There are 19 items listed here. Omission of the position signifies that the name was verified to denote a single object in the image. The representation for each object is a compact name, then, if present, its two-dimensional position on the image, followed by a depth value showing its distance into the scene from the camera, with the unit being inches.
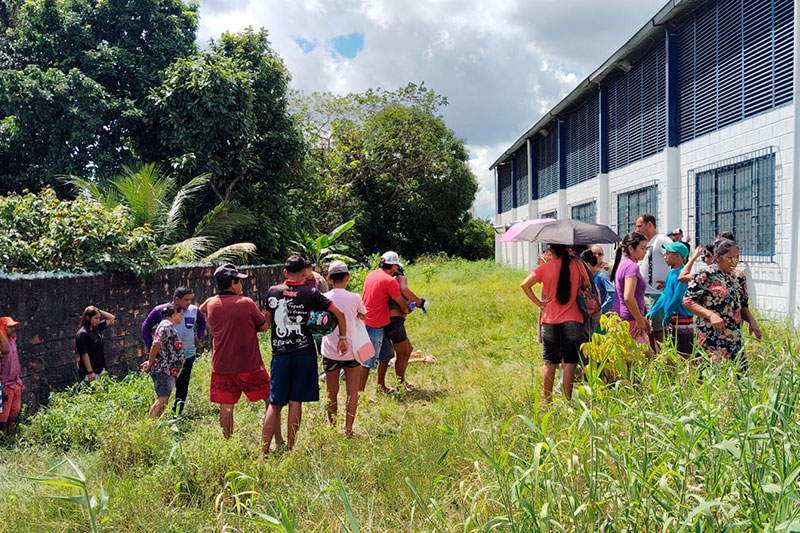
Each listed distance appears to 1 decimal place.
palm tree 450.3
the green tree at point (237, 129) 550.9
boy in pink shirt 220.2
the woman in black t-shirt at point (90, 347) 266.5
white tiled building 355.6
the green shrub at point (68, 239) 315.3
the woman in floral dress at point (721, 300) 196.7
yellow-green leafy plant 153.5
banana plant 735.7
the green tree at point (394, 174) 1139.3
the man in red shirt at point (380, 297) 272.4
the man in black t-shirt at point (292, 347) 202.8
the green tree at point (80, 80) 583.5
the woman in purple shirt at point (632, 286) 231.0
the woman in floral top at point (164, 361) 232.7
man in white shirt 281.6
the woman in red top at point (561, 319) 223.8
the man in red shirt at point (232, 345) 206.4
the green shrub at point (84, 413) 214.4
